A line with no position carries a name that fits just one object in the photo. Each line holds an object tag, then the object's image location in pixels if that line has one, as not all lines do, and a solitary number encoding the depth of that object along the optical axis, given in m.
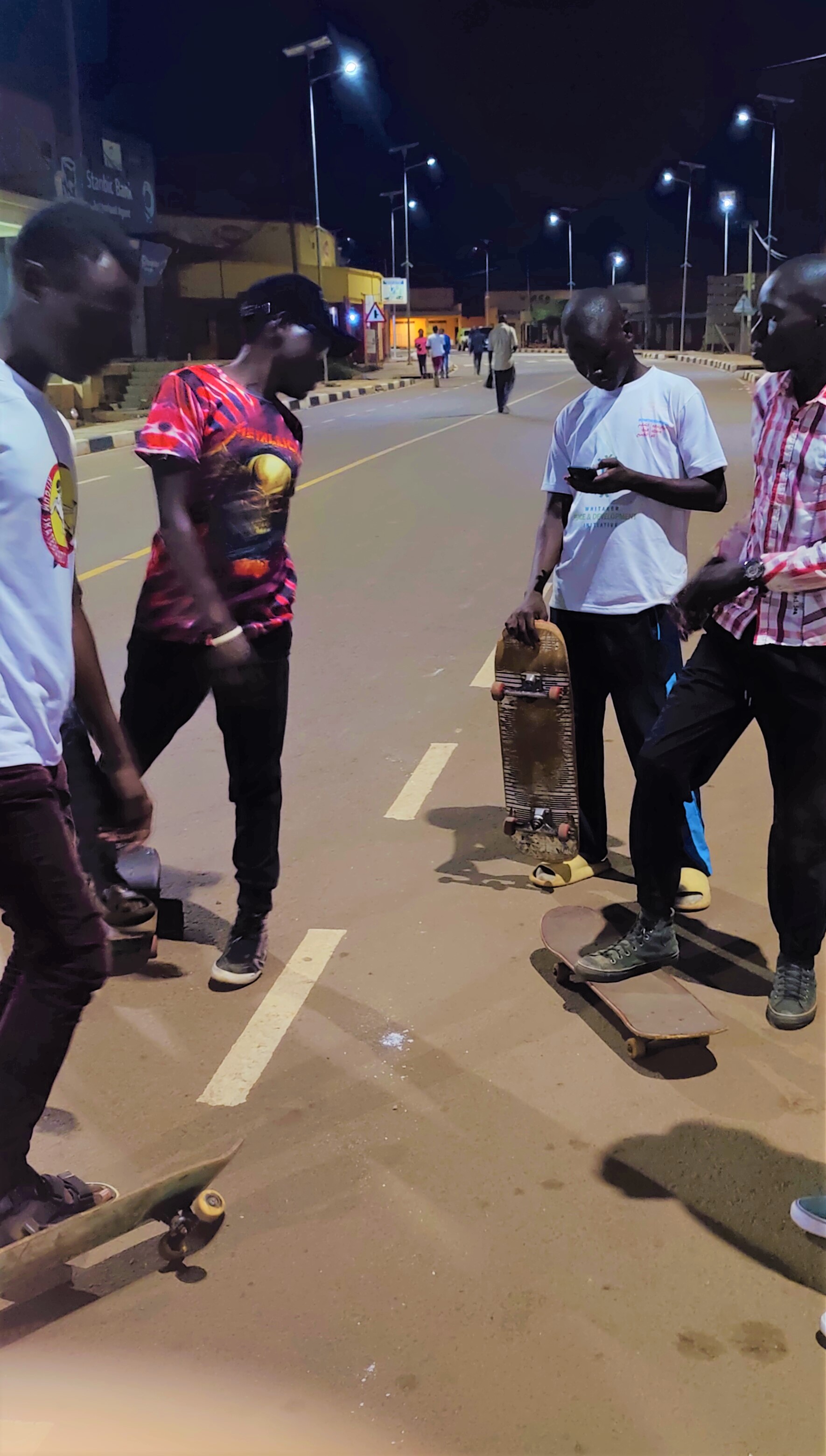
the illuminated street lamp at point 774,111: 46.19
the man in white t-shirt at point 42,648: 2.14
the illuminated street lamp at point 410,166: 60.62
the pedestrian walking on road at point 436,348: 44.28
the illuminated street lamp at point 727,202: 66.12
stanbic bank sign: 27.41
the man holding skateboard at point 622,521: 3.89
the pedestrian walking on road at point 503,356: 24.77
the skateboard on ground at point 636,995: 3.25
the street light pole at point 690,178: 69.75
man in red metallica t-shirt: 3.24
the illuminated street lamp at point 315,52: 39.53
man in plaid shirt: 3.12
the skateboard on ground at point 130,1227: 2.32
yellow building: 46.00
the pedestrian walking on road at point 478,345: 44.25
